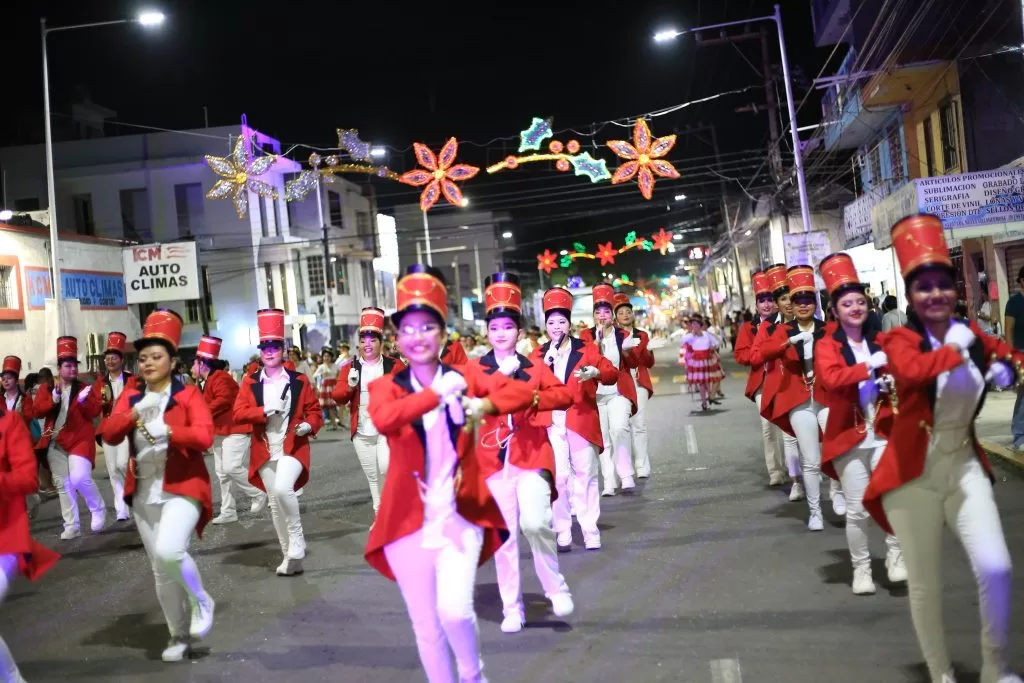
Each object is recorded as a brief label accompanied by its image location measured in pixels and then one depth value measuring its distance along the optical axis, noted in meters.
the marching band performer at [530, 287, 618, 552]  7.88
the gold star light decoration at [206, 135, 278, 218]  17.84
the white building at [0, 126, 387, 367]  42.06
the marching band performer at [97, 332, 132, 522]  11.42
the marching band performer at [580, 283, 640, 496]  10.56
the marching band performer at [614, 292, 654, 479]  12.09
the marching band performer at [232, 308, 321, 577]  8.57
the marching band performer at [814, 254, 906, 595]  5.52
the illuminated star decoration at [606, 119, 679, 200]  14.08
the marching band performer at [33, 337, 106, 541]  11.23
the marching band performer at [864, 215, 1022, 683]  4.38
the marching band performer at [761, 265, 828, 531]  8.09
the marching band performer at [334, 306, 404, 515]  9.80
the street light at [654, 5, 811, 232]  24.28
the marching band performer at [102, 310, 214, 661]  6.17
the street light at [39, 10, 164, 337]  19.88
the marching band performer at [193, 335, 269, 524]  9.95
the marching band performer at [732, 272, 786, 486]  10.07
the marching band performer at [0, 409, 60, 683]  5.42
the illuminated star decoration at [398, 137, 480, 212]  14.49
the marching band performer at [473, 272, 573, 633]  6.30
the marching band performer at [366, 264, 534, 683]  4.30
